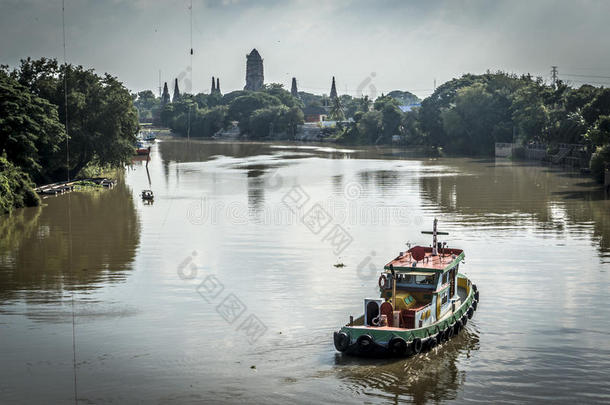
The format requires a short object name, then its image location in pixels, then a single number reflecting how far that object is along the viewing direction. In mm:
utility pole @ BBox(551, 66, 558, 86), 164125
